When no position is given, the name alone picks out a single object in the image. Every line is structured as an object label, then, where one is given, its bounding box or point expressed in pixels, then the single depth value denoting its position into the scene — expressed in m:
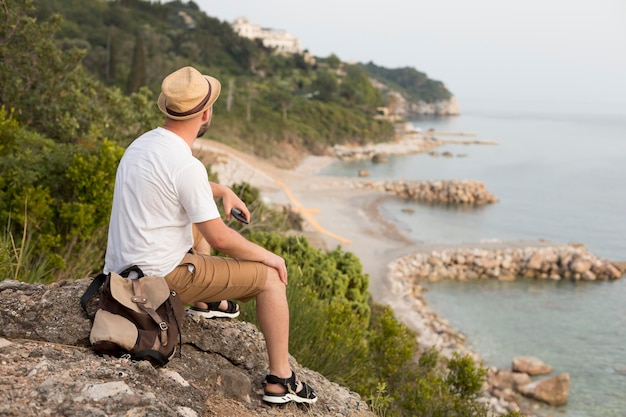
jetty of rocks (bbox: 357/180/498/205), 36.34
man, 2.81
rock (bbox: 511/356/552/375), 13.72
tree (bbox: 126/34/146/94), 38.00
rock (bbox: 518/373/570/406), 12.27
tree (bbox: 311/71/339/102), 71.12
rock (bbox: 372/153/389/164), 53.59
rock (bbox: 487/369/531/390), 12.97
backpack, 2.76
